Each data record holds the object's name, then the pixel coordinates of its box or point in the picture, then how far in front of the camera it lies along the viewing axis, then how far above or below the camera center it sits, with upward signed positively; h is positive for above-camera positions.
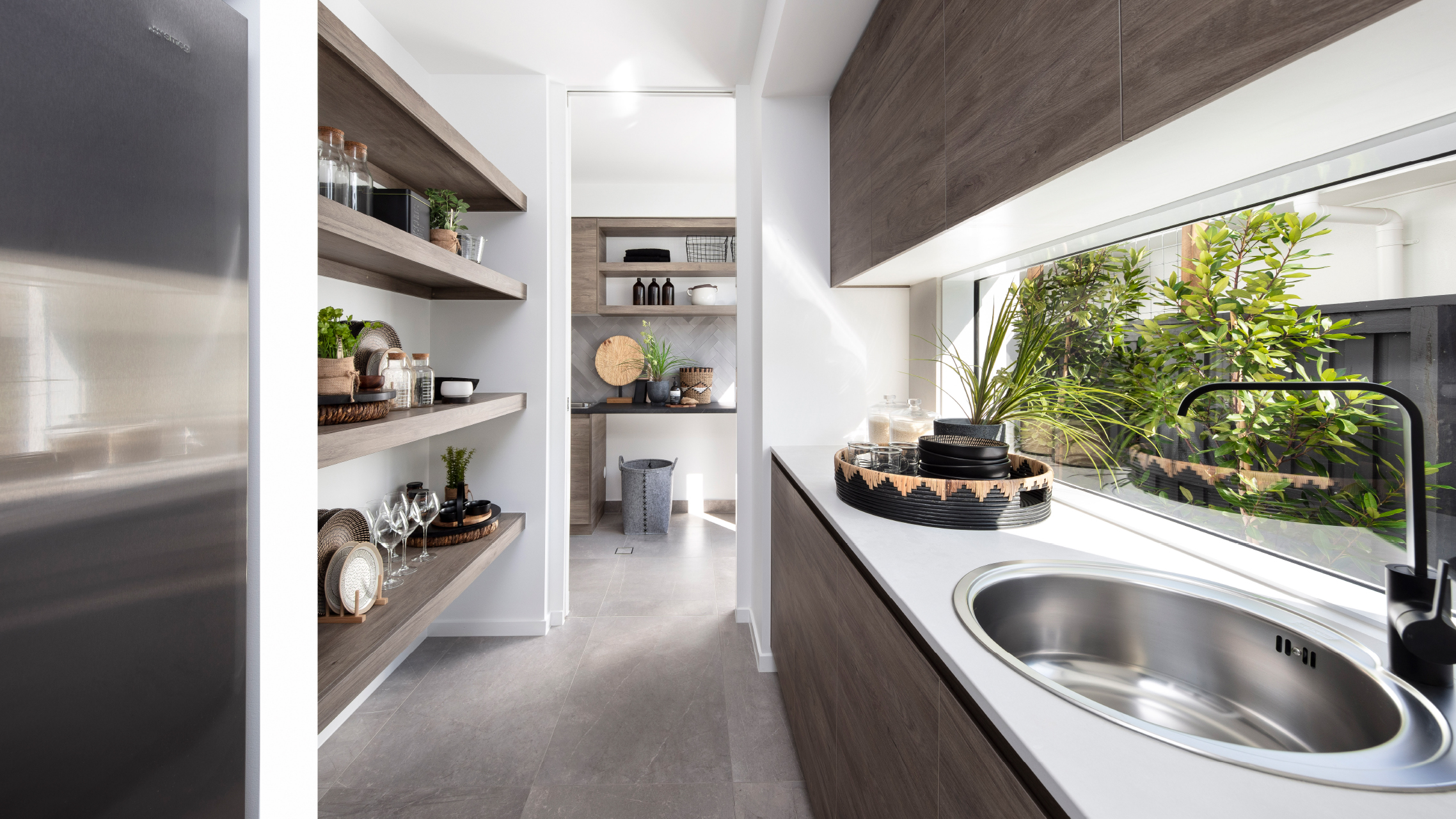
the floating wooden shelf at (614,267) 4.01 +1.02
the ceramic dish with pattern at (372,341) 1.81 +0.24
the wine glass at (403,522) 1.92 -0.37
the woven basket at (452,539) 2.19 -0.49
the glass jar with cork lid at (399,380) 1.81 +0.10
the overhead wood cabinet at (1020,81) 0.57 +0.48
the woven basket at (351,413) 1.40 +0.00
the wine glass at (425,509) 1.99 -0.34
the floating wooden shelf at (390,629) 1.32 -0.59
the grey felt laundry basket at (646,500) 3.97 -0.61
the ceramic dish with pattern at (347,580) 1.62 -0.47
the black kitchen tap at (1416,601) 0.61 -0.21
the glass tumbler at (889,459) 1.53 -0.13
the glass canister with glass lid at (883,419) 1.85 -0.02
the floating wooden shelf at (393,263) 1.32 +0.46
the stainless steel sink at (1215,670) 0.50 -0.33
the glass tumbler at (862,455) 1.57 -0.12
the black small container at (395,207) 1.70 +0.61
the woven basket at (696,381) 4.25 +0.22
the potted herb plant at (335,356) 1.42 +0.15
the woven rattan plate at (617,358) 4.37 +0.41
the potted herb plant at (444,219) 1.93 +0.66
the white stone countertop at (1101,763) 0.43 -0.29
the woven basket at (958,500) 1.19 -0.19
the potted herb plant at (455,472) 2.41 -0.25
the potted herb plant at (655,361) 4.30 +0.39
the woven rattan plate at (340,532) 1.68 -0.38
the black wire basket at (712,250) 4.28 +1.22
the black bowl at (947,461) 1.27 -0.11
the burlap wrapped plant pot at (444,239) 1.92 +0.58
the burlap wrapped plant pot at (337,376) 1.41 +0.09
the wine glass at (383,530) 1.88 -0.39
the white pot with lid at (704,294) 4.23 +0.87
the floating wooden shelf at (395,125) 1.34 +0.85
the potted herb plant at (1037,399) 1.38 +0.03
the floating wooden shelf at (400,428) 1.27 -0.04
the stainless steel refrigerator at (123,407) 0.58 +0.01
